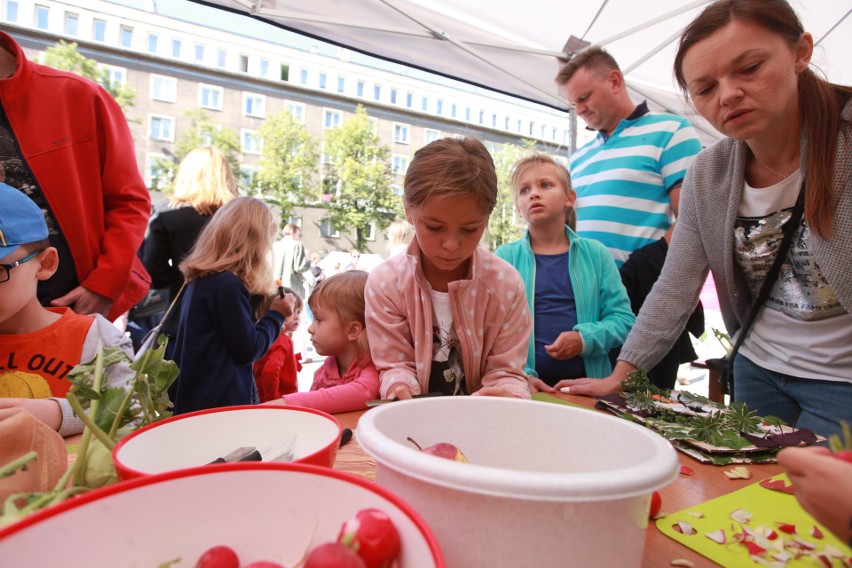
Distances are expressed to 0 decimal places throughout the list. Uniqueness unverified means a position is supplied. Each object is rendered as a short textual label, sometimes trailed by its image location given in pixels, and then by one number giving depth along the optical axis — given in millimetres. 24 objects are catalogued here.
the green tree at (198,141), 16750
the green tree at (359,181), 18969
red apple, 392
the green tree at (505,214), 16156
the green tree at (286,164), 18453
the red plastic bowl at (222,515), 265
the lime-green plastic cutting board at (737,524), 434
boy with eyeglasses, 912
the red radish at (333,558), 243
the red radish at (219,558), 269
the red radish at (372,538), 256
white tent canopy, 2707
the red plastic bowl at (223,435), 421
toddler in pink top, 1509
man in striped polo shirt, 1779
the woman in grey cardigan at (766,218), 905
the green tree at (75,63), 13047
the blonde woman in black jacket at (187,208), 2150
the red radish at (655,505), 504
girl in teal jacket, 1558
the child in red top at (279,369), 2174
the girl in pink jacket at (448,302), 1042
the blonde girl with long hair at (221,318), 1600
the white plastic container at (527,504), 273
